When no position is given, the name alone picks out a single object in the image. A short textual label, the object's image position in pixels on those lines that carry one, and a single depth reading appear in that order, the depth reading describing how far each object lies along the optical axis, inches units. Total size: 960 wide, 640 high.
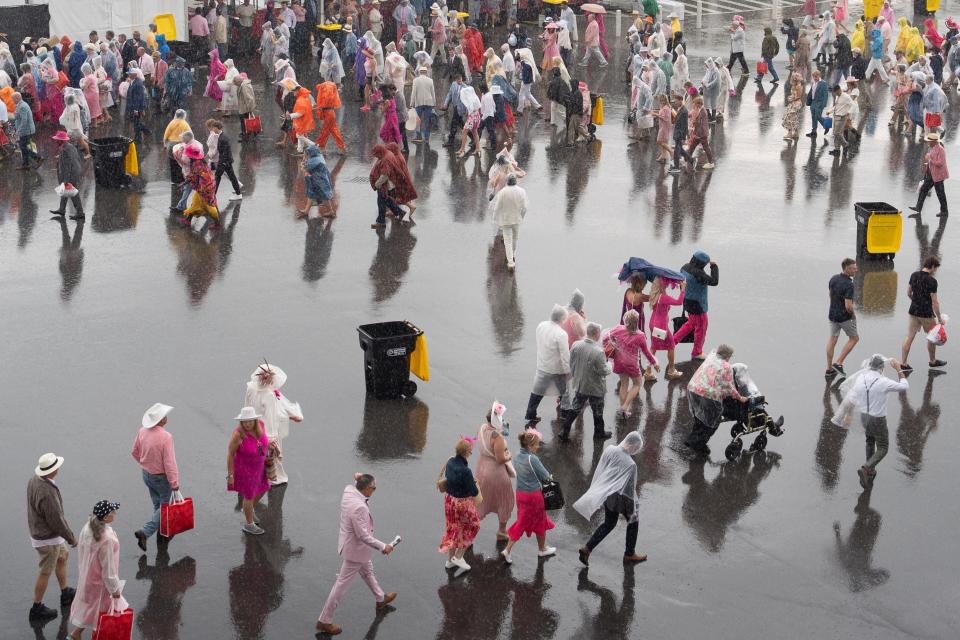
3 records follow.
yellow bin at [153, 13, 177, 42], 1375.5
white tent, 1307.8
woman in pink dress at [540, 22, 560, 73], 1363.2
